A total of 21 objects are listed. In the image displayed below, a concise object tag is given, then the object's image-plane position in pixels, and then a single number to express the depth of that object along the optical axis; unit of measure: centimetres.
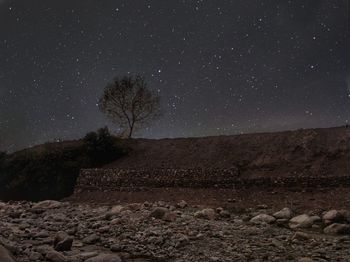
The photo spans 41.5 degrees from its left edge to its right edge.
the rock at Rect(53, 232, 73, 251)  1284
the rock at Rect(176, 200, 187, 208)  2223
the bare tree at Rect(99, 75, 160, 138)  4356
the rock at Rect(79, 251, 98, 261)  1164
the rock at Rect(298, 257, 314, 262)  1122
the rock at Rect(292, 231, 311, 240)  1413
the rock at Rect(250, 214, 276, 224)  1736
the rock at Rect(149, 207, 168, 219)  1798
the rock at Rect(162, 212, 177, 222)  1734
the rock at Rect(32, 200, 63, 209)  2426
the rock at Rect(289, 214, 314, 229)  1667
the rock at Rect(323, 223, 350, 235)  1530
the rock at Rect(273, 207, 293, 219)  1825
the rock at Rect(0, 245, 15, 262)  980
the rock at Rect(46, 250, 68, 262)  1126
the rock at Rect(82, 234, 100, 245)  1427
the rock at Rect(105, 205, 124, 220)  1890
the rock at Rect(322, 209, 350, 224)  1708
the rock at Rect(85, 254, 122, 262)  1116
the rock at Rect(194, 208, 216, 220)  1858
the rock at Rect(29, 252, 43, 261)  1128
